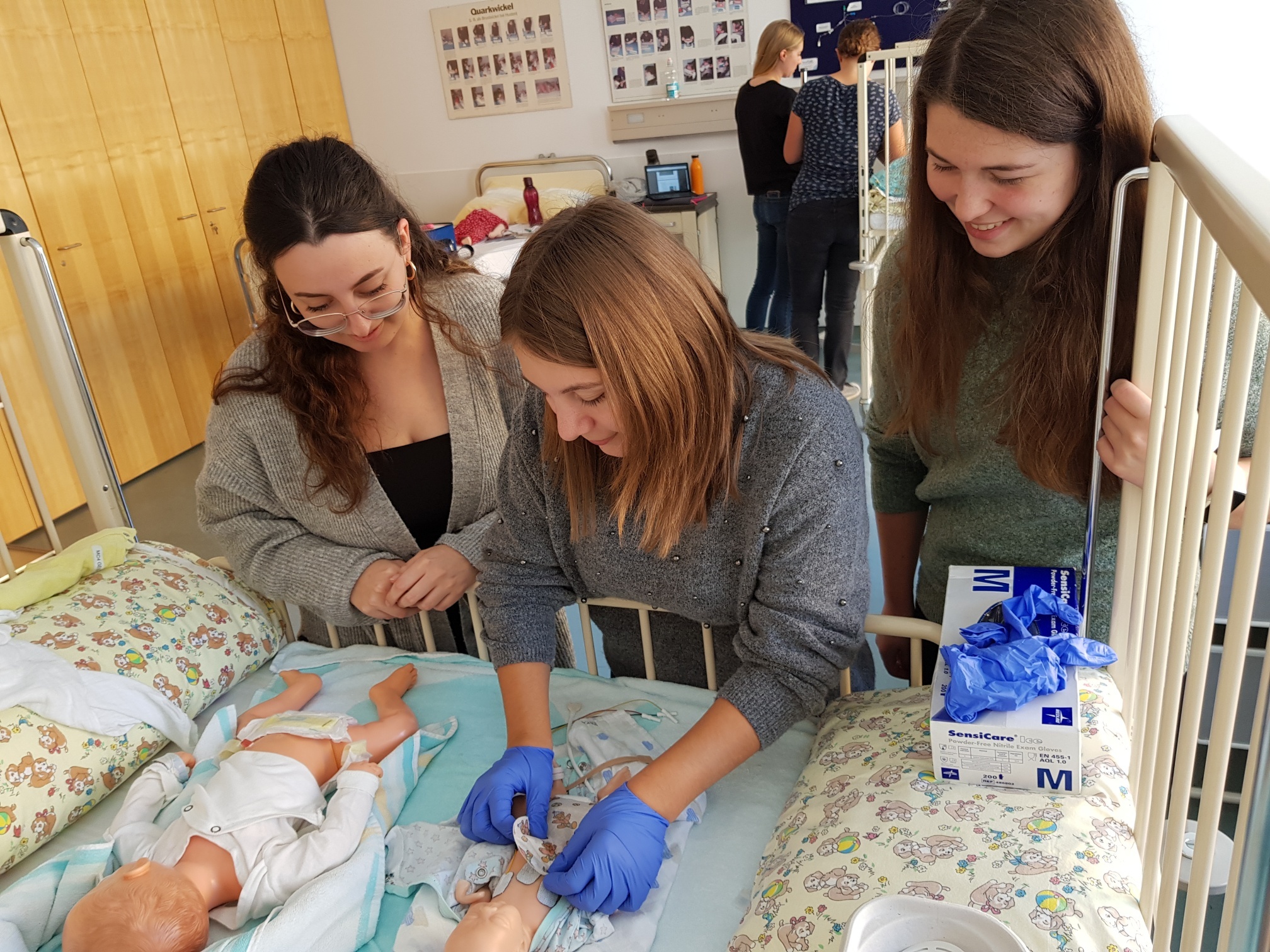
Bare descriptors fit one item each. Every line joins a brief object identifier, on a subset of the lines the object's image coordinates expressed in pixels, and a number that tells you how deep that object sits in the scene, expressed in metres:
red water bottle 5.07
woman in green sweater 0.96
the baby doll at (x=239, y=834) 1.18
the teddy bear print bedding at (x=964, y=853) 0.84
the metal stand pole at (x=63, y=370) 1.79
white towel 1.46
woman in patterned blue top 3.98
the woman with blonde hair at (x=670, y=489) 1.06
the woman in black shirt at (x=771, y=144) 4.39
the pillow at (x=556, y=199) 5.09
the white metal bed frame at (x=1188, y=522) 0.48
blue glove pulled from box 0.96
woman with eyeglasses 1.57
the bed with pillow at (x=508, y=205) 4.50
